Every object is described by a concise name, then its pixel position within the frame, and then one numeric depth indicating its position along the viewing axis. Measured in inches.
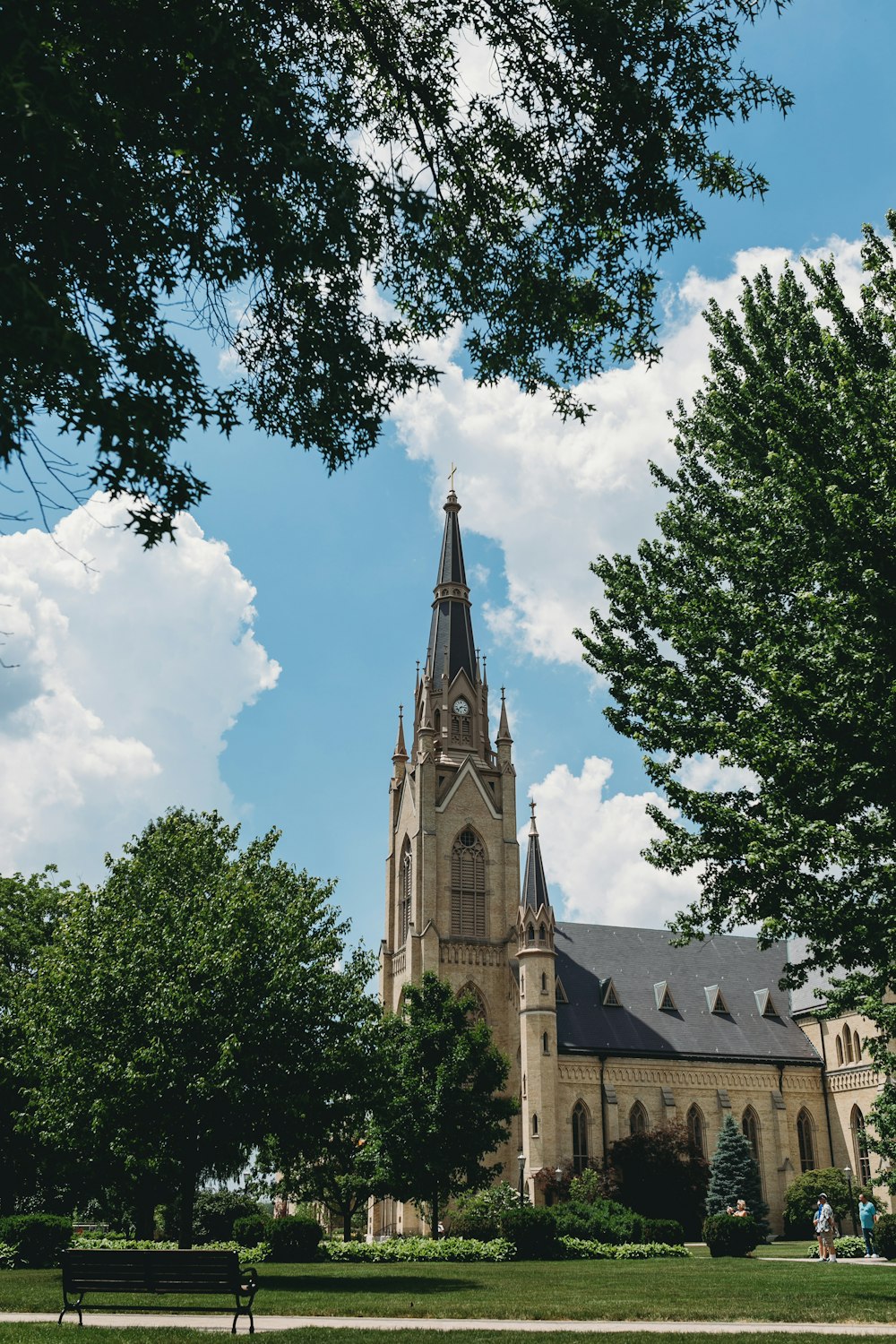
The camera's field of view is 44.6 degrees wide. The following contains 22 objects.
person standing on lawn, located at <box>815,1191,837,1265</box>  1130.7
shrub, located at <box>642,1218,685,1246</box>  1348.4
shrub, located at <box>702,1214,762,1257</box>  1226.6
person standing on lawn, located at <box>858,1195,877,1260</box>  1168.2
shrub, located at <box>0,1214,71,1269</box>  1055.0
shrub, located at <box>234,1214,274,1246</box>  1232.8
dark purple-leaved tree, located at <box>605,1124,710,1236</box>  1750.7
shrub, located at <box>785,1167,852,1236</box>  1785.2
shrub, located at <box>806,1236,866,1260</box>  1221.6
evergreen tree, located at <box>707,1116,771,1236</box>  1753.2
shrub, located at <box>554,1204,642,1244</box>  1364.4
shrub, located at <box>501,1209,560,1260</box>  1189.1
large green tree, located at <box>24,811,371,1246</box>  821.9
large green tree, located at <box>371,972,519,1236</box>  1336.1
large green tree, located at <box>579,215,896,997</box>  505.7
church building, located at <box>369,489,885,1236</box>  1955.0
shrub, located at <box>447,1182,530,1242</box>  1374.3
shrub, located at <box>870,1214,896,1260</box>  1141.1
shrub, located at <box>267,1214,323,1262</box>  1152.2
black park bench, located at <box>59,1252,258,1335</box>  543.5
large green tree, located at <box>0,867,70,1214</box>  1240.8
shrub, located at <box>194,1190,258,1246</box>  1611.7
